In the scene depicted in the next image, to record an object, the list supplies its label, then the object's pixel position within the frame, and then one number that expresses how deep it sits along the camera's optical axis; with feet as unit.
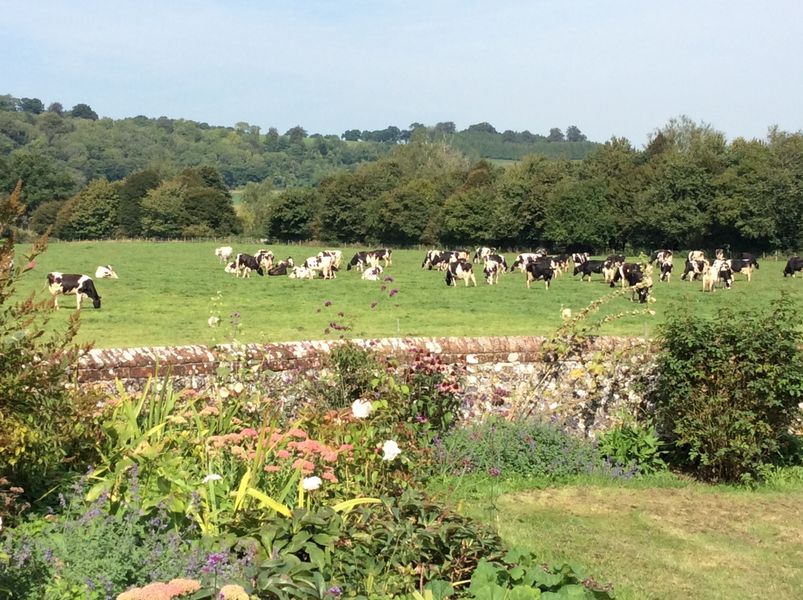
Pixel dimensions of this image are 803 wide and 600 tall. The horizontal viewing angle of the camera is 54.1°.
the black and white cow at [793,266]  140.67
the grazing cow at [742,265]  137.62
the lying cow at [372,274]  130.56
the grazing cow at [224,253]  170.71
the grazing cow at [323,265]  134.72
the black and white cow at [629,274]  116.47
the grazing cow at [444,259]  153.79
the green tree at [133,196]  327.26
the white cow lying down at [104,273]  121.60
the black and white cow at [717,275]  114.62
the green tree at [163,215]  311.06
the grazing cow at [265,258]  143.02
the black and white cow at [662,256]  146.80
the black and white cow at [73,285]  85.92
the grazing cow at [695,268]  133.30
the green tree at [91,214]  302.66
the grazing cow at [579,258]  156.92
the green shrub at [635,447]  29.53
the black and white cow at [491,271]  125.92
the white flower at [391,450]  18.96
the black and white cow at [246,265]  138.82
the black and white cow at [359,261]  153.70
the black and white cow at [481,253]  170.02
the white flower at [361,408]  21.53
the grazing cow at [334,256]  140.05
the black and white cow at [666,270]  132.36
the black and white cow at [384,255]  163.39
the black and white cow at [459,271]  121.77
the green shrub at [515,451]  27.91
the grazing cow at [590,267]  141.18
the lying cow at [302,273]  133.69
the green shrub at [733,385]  27.14
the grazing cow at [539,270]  119.85
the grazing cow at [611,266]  127.91
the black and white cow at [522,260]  151.02
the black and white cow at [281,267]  140.69
